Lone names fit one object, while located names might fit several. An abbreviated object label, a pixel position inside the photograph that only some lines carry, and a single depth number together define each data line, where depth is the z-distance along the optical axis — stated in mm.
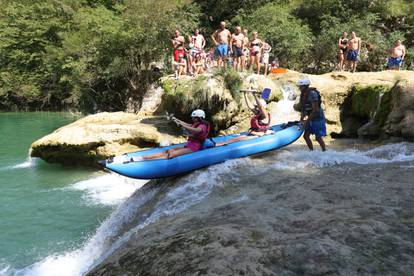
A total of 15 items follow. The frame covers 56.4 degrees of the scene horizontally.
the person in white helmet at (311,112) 7492
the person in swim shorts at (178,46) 13281
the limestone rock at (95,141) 11438
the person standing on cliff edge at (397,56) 13400
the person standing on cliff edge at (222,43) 12234
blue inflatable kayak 6652
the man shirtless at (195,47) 13430
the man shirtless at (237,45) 12070
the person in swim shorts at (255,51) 12739
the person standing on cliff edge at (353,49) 13094
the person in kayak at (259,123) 8405
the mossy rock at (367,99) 10281
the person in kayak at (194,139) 6996
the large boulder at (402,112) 8555
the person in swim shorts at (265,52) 14094
